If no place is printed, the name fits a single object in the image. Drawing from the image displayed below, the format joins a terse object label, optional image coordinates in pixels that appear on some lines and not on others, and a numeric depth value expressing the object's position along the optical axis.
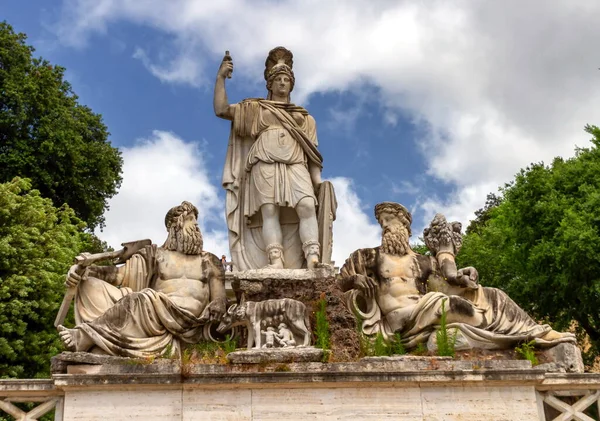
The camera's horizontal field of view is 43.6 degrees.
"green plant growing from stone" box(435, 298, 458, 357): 8.17
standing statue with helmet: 10.41
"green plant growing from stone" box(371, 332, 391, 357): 8.34
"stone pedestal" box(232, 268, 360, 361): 8.64
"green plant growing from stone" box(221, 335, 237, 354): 8.44
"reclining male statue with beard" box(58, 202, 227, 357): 8.25
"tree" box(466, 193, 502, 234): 35.22
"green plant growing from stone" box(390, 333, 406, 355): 8.46
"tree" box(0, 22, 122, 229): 23.66
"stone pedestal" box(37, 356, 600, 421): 7.66
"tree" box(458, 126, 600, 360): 19.09
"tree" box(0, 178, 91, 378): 17.27
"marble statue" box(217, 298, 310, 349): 8.33
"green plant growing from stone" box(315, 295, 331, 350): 8.30
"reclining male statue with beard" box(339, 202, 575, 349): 8.51
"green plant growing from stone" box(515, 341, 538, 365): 8.24
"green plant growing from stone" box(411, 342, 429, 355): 8.38
